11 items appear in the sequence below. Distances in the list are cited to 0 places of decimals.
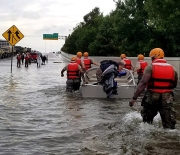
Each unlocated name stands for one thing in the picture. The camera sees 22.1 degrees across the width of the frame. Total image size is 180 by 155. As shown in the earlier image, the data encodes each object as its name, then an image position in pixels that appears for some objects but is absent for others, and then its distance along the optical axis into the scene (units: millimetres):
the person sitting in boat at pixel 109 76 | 15289
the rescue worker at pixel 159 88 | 8766
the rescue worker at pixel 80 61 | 18481
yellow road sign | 32156
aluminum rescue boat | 15781
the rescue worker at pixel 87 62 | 19562
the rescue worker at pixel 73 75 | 17109
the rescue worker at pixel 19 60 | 43869
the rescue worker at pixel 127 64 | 20156
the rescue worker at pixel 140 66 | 17719
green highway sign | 125375
